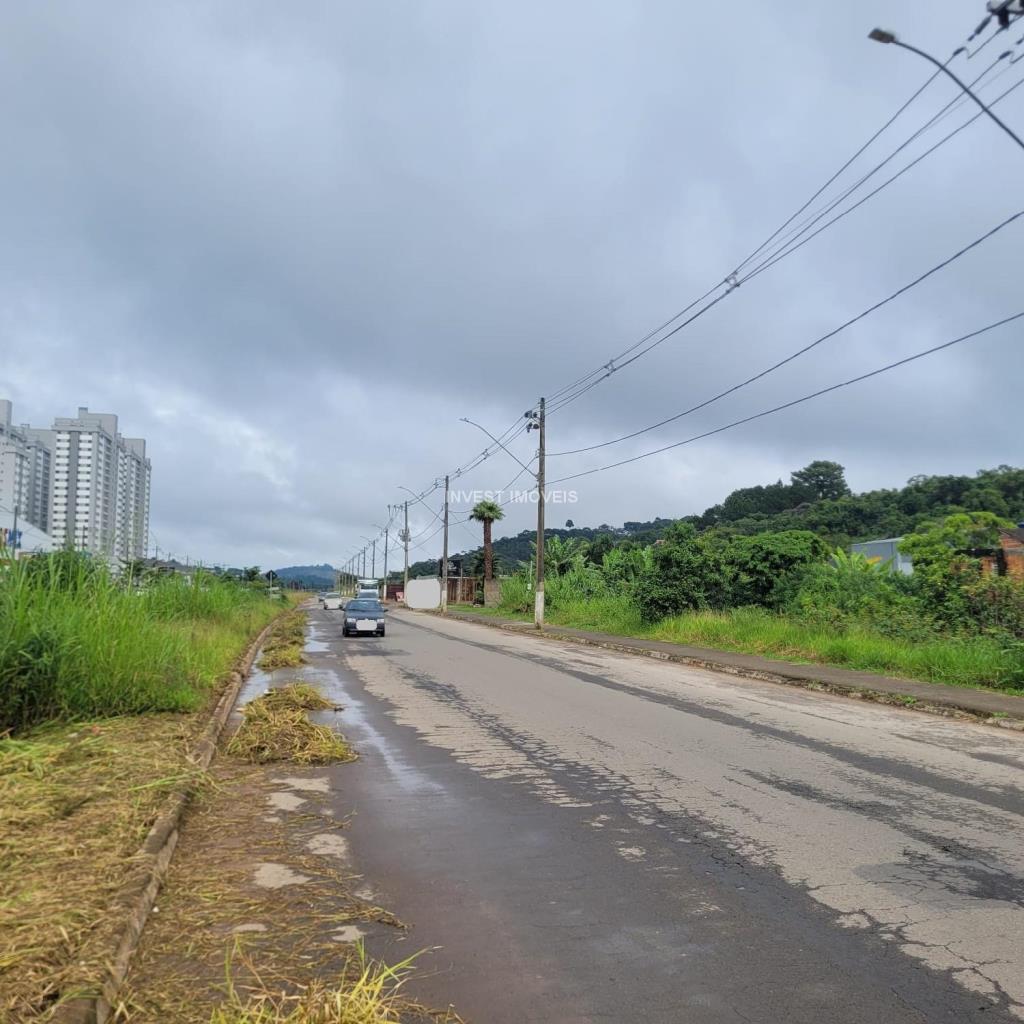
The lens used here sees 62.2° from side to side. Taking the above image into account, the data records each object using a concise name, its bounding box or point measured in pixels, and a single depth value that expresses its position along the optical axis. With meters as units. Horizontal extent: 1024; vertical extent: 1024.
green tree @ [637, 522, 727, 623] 29.27
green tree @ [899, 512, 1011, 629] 18.50
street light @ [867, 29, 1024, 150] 11.33
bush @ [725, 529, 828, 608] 27.89
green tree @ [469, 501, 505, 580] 67.56
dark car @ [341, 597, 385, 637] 30.34
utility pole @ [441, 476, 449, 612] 60.34
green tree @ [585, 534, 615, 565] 70.31
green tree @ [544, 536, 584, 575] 51.75
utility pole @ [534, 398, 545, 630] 34.72
